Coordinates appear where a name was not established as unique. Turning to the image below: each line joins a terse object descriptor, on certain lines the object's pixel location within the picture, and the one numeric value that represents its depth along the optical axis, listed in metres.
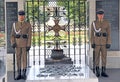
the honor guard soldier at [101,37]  4.94
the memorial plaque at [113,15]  5.52
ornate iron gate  5.54
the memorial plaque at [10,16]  5.45
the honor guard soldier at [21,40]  4.86
